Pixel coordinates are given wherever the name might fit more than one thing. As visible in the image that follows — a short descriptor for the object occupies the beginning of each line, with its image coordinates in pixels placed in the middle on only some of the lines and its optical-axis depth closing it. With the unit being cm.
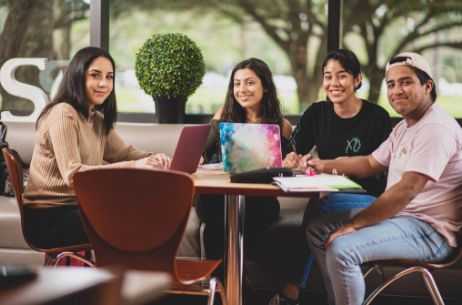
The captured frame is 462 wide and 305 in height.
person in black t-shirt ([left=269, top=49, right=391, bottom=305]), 330
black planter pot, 447
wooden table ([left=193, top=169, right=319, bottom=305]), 271
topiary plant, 434
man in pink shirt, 253
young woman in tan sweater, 288
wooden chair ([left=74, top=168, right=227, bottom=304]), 210
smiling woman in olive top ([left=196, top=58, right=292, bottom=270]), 346
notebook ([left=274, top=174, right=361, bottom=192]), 228
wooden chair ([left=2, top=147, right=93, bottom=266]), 281
